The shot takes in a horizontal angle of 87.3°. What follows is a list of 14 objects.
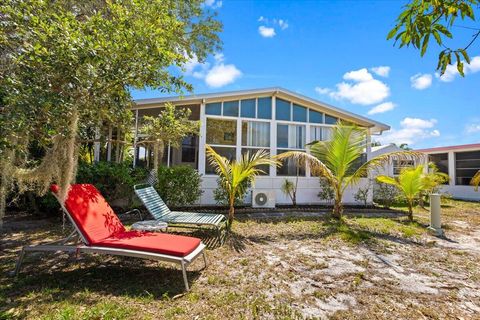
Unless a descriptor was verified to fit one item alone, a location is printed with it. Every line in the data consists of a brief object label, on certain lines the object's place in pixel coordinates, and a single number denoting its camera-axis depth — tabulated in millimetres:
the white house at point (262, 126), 10492
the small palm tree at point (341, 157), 8055
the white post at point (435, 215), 7211
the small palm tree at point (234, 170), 7234
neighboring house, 17995
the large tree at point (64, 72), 3115
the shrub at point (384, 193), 12664
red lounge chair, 3654
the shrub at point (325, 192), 11484
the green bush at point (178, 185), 9039
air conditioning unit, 10383
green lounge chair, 5969
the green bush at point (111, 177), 7822
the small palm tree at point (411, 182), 8469
